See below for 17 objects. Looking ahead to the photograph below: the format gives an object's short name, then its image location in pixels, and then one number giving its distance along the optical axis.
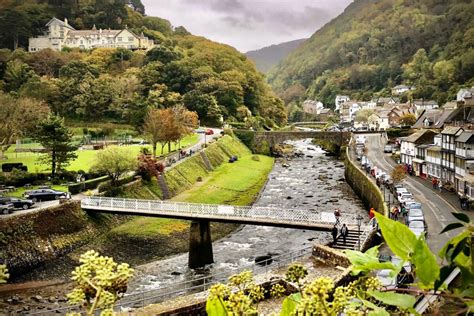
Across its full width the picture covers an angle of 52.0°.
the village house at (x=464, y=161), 39.53
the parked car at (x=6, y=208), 31.42
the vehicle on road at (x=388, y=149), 69.12
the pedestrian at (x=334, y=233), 27.17
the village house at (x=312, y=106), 171.12
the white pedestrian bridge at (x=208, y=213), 29.25
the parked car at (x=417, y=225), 27.96
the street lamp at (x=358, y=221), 27.43
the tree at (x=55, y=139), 41.69
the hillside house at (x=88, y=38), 127.56
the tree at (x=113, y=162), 40.50
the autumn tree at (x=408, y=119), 91.88
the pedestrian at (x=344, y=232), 27.49
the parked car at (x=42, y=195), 35.72
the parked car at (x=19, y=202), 32.76
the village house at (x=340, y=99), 164.62
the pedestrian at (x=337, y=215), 28.29
